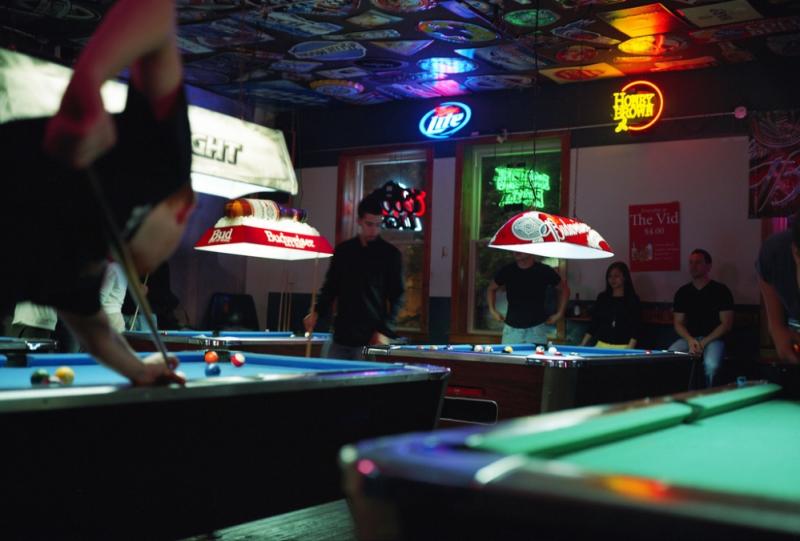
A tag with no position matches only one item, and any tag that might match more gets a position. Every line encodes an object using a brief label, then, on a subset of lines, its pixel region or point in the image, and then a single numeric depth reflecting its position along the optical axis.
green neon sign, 8.34
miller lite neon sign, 8.91
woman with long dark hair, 7.36
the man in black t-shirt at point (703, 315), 7.00
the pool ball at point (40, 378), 2.31
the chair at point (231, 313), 9.30
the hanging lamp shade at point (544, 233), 4.81
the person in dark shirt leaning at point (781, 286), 3.25
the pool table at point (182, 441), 2.06
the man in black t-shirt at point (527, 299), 7.01
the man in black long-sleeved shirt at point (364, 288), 5.22
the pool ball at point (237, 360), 3.55
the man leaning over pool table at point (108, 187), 1.60
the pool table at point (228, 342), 5.41
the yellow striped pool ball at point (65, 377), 2.45
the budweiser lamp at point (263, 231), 4.97
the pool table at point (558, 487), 1.00
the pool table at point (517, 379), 4.17
